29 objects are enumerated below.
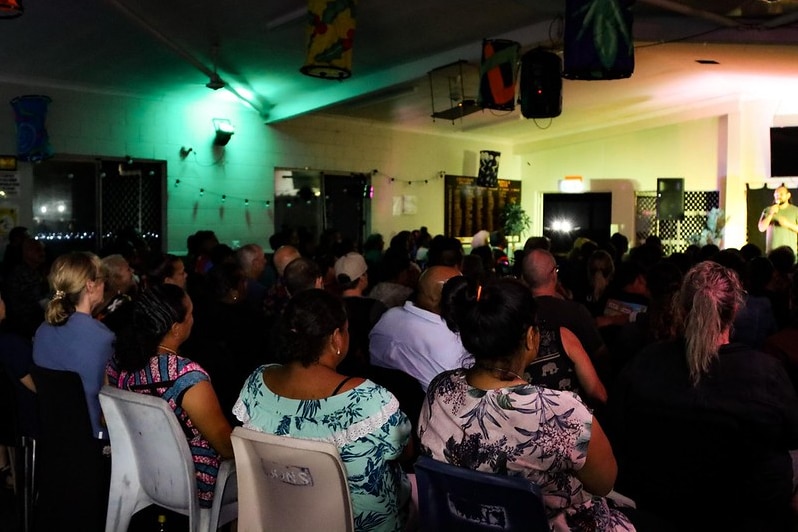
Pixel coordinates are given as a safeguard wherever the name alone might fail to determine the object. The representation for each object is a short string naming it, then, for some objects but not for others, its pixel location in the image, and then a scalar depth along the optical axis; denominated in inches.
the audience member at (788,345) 119.8
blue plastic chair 63.9
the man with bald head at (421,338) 124.6
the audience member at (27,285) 213.0
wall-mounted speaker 457.7
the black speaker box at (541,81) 219.1
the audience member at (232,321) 151.6
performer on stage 424.2
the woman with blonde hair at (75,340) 114.0
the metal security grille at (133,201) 323.7
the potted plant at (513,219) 504.7
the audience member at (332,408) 81.3
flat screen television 426.3
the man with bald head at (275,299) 169.3
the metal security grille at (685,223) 469.4
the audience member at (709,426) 86.0
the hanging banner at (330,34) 192.4
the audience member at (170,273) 181.5
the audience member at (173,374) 94.4
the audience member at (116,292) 133.0
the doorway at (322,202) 388.7
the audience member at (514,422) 67.9
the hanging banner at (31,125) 275.1
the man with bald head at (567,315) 128.9
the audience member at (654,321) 121.9
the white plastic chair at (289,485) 75.3
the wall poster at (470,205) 481.4
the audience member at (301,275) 159.0
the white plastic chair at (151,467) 90.9
